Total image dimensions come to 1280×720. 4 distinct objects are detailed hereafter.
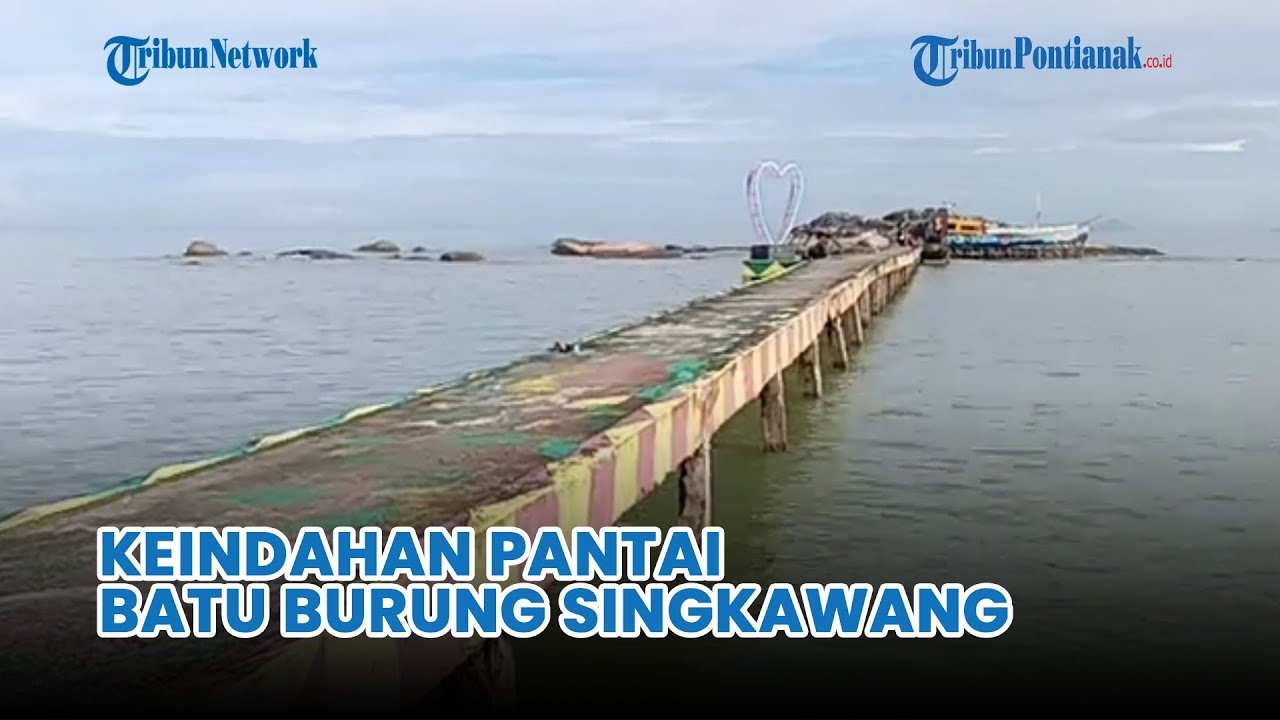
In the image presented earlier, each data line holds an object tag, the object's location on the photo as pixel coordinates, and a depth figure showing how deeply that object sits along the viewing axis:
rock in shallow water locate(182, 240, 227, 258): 81.50
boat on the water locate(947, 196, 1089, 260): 64.12
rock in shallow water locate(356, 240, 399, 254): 91.88
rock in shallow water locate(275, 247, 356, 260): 81.50
